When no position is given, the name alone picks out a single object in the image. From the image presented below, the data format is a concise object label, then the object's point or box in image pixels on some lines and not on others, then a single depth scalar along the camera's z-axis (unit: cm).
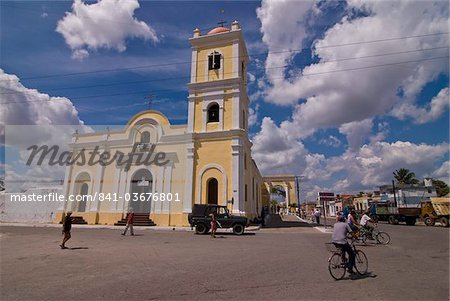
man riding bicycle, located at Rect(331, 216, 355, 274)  723
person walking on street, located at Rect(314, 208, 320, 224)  2981
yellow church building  2397
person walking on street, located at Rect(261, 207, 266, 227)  2542
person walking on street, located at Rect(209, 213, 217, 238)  1653
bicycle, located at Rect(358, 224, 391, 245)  1409
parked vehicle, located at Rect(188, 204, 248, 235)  1856
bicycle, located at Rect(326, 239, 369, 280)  712
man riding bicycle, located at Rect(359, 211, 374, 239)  1416
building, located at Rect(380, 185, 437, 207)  3434
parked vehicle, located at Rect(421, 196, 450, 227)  2776
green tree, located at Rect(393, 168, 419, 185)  5147
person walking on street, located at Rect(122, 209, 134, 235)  1717
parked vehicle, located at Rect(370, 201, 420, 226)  3039
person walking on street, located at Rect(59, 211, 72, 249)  1183
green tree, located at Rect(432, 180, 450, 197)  4891
